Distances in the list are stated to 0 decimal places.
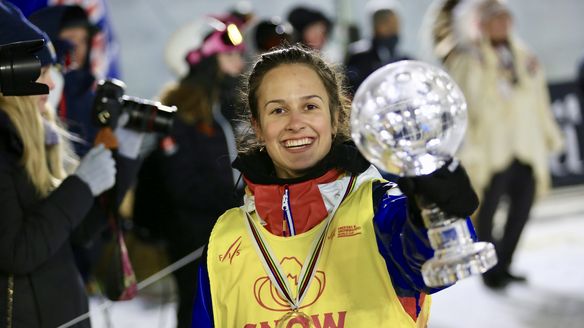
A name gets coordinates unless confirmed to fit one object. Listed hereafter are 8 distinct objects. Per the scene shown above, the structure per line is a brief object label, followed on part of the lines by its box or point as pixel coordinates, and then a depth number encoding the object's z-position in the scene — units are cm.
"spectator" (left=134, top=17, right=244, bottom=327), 956
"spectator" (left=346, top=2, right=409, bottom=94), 1337
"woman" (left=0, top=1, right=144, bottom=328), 617
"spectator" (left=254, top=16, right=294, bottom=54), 1220
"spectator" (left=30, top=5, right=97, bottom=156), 863
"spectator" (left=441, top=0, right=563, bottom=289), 1339
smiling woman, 497
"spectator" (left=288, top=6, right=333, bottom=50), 1355
